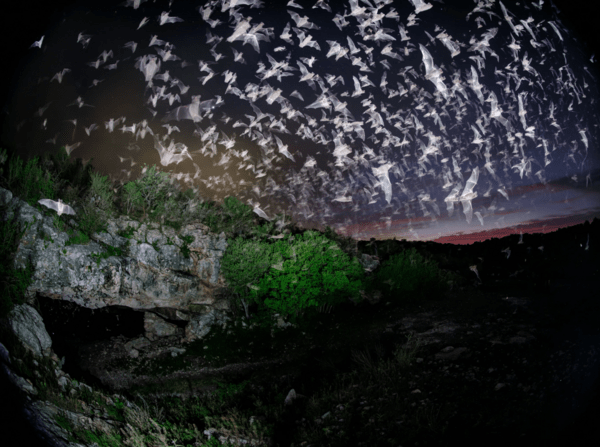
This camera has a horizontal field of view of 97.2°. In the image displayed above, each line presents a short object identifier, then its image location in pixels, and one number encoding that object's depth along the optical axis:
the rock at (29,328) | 9.87
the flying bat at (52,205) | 11.09
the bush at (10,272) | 10.22
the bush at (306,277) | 24.48
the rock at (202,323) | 22.84
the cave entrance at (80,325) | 20.10
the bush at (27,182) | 14.41
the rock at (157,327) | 22.89
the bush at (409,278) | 32.91
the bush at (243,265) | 23.69
